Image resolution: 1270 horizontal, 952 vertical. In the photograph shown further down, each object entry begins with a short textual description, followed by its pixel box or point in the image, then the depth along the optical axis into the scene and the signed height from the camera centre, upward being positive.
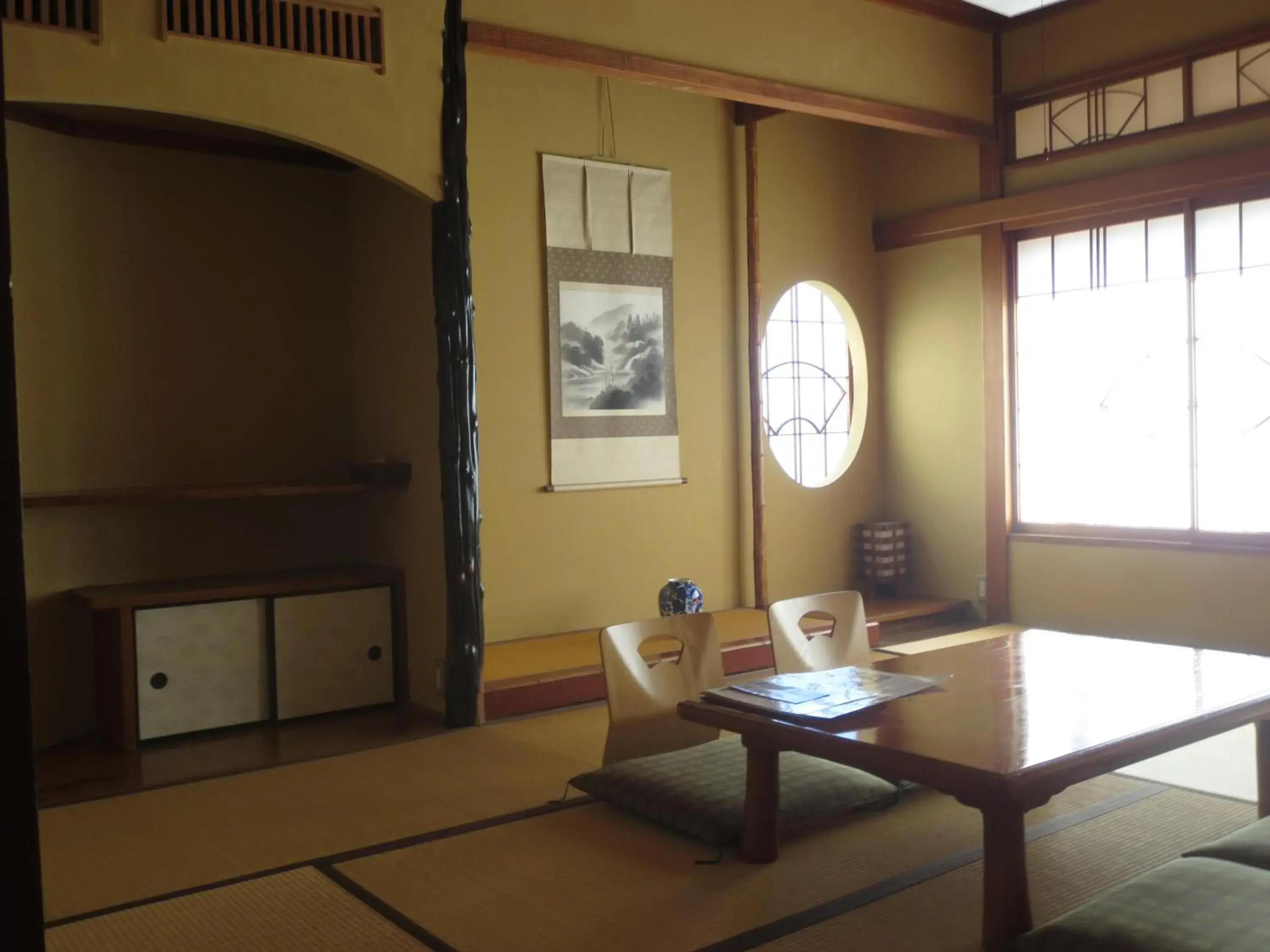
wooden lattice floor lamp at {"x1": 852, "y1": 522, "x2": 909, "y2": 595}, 6.96 -0.68
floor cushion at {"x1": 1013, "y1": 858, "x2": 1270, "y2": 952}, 1.99 -0.85
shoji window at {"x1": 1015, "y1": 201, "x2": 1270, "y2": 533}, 5.61 +0.29
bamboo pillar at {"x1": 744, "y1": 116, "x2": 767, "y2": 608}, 6.49 +0.41
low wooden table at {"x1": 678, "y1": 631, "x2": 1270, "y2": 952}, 2.38 -0.65
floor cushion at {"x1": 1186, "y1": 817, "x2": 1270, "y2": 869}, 2.33 -0.84
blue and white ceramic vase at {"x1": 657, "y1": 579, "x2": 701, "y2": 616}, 5.55 -0.73
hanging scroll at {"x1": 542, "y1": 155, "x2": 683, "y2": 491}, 5.80 +0.61
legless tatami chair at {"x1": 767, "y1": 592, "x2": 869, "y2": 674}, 3.70 -0.64
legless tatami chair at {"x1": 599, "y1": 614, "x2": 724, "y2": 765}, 3.56 -0.74
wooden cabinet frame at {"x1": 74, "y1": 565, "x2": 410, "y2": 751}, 4.32 -0.56
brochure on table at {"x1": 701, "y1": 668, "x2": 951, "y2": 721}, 2.79 -0.63
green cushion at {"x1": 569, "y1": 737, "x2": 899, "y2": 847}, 3.17 -0.98
